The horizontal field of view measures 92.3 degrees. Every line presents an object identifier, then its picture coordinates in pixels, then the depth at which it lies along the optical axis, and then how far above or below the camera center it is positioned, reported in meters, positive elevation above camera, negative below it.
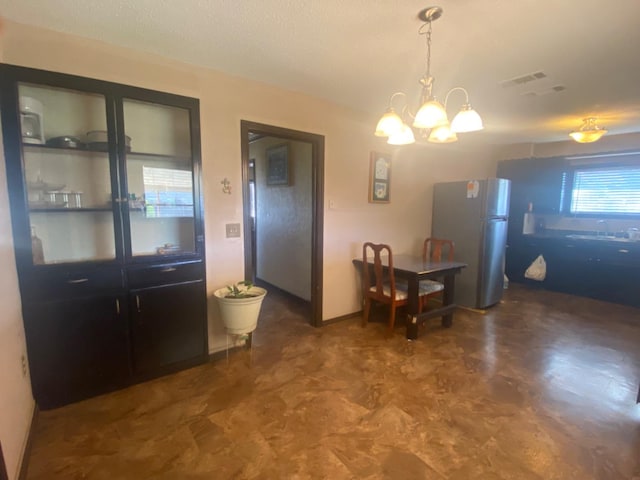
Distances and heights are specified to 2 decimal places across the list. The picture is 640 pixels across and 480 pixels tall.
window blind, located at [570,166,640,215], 4.43 +0.28
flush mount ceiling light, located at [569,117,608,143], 3.41 +0.84
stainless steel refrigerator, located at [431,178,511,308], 3.84 -0.32
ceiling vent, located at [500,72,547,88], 2.49 +1.08
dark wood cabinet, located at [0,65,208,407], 1.90 -0.12
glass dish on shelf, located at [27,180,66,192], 1.96 +0.13
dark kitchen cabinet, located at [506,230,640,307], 4.15 -0.80
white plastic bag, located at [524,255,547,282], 4.86 -0.97
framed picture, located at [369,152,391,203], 3.65 +0.36
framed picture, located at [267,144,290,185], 4.07 +0.58
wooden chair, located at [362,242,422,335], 3.14 -0.86
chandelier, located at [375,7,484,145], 1.68 +0.52
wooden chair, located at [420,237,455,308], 3.32 -0.62
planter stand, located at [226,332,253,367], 2.66 -1.23
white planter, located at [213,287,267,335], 2.45 -0.85
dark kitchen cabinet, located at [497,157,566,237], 4.92 +0.38
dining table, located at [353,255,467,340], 3.05 -0.76
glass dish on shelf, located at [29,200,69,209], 1.93 +0.01
